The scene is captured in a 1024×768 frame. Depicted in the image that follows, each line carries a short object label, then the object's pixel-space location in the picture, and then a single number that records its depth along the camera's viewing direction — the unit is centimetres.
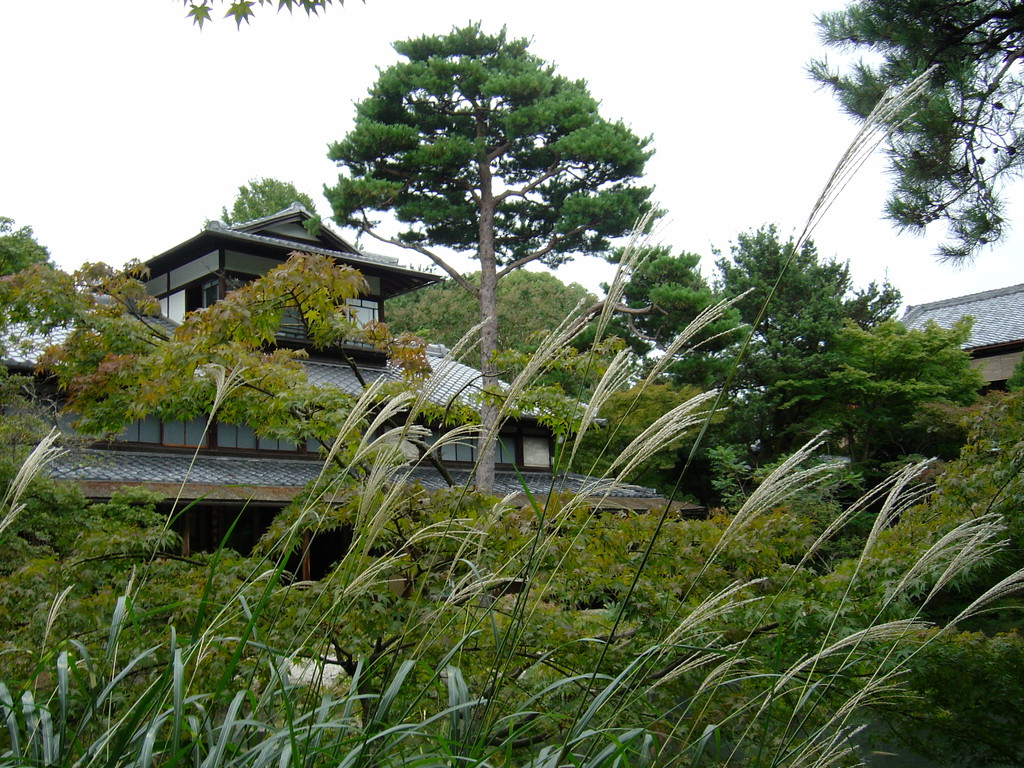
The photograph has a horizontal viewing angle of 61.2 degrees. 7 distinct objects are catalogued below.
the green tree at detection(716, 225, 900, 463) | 1686
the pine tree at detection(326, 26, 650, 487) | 1251
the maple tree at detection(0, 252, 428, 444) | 390
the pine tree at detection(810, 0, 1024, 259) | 505
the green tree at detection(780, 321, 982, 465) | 1561
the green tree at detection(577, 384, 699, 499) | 1288
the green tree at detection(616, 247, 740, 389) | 1249
